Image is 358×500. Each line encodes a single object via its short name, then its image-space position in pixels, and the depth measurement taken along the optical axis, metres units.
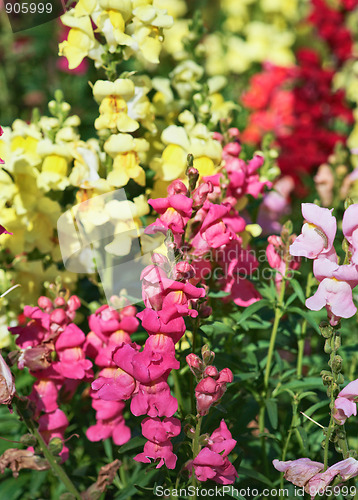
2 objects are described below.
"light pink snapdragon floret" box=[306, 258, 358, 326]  0.96
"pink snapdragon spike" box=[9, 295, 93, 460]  1.05
